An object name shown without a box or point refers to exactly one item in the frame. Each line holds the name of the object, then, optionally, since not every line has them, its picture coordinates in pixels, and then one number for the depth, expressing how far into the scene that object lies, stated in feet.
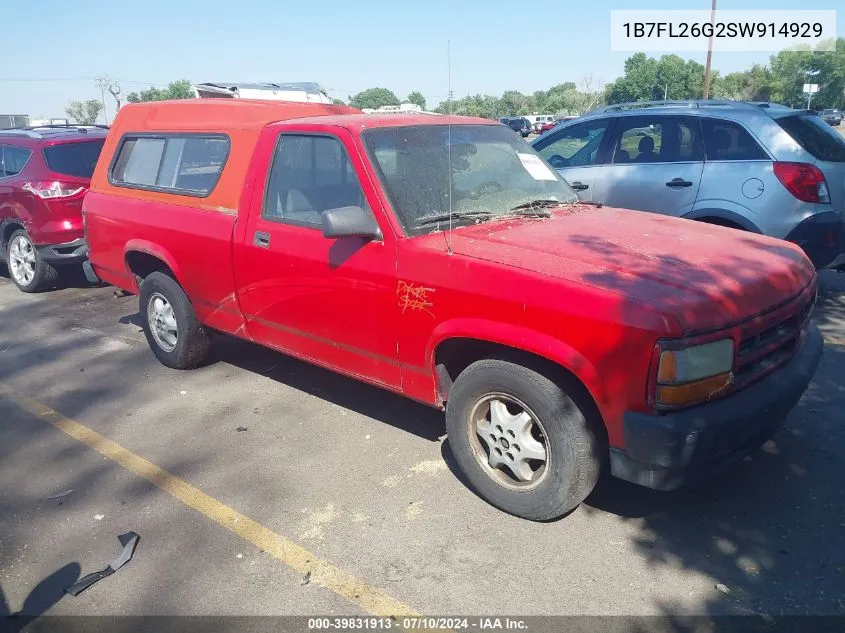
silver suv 19.54
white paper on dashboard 14.98
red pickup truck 9.53
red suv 26.20
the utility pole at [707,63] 93.84
